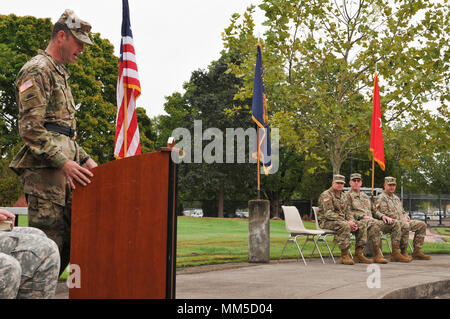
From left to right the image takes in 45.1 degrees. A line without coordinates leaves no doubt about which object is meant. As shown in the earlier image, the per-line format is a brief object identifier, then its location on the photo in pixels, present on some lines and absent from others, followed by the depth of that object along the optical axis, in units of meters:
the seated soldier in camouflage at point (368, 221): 10.98
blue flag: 10.70
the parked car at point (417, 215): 44.59
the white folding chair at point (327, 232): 10.59
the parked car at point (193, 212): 55.82
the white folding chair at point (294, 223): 10.57
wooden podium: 3.10
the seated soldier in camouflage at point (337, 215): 10.35
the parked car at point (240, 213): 52.47
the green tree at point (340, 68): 14.51
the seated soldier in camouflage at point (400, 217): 12.30
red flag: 12.80
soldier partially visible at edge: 2.41
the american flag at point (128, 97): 6.12
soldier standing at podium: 3.65
